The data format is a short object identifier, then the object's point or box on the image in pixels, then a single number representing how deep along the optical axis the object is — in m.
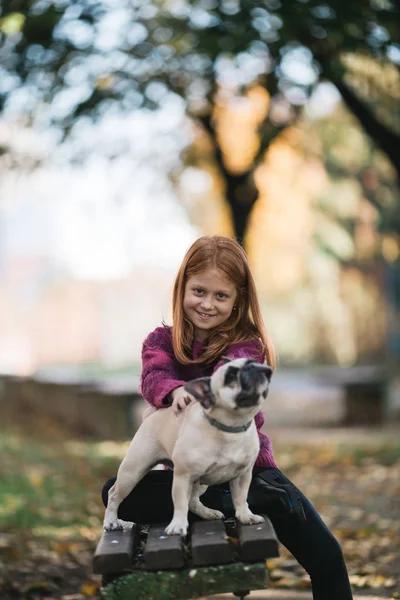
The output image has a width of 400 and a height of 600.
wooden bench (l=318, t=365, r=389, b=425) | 11.44
